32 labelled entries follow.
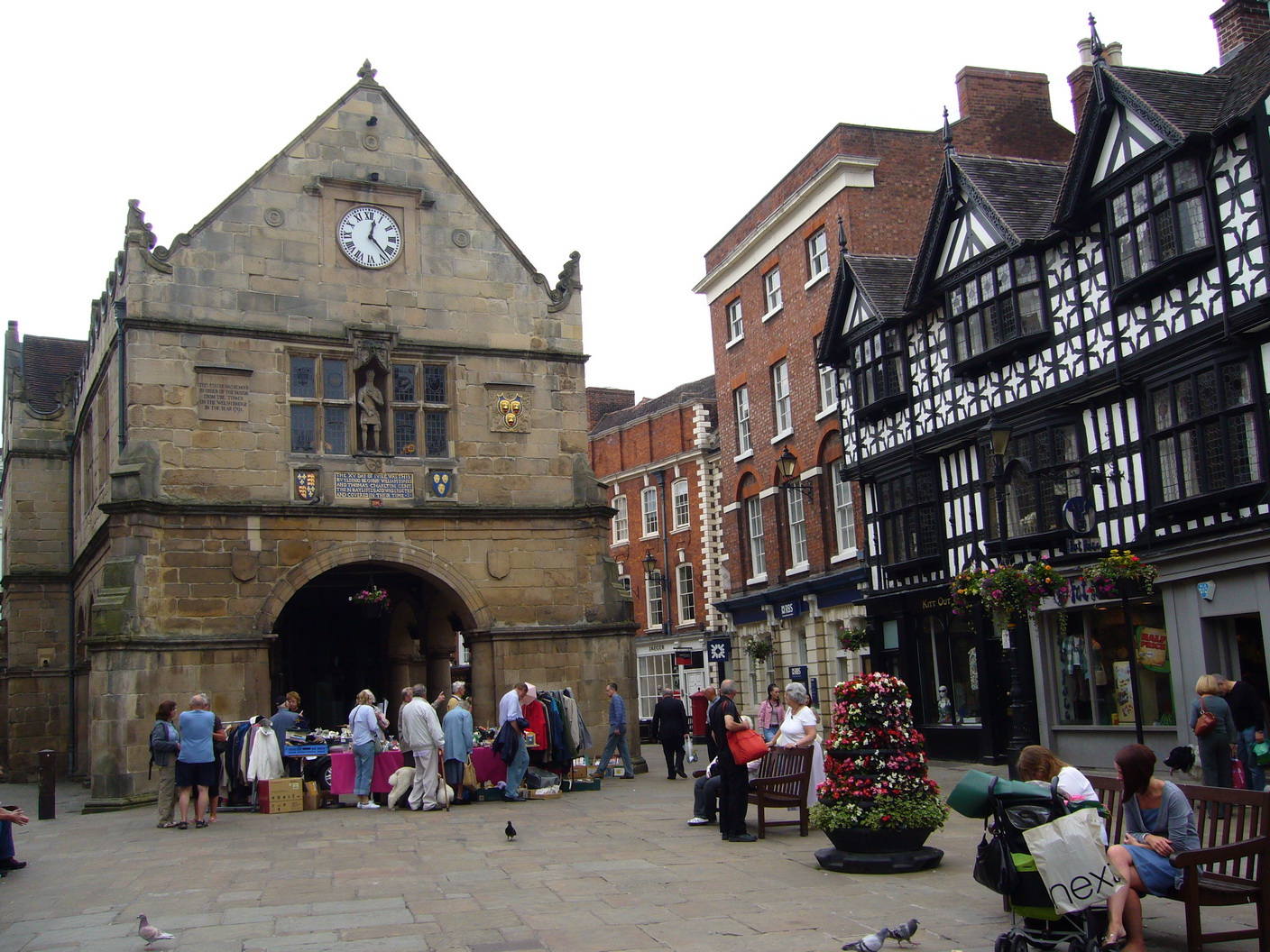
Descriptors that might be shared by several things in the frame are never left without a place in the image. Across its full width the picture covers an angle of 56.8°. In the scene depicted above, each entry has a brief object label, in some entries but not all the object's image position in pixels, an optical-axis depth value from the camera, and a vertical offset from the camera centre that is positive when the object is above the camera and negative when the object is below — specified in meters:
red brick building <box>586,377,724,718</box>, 41.34 +4.77
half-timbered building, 15.94 +3.51
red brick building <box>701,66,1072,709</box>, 27.81 +7.73
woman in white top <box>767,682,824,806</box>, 12.74 -0.95
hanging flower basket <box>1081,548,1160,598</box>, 16.59 +0.67
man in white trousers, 16.38 -1.10
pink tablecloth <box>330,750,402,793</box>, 17.42 -1.53
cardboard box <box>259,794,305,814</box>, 16.97 -1.92
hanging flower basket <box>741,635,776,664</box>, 31.44 -0.16
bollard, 17.19 -1.44
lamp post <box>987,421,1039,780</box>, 15.86 -0.75
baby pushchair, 6.57 -1.43
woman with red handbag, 12.38 -1.21
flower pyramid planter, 9.77 -1.28
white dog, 16.88 -1.67
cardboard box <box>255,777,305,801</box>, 17.00 -1.68
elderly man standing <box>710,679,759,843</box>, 12.07 -1.47
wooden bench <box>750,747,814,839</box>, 12.27 -1.50
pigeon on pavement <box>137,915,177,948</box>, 7.64 -1.63
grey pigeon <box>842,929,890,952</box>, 6.71 -1.74
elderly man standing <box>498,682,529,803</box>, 17.52 -1.25
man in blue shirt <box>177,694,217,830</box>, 15.07 -0.96
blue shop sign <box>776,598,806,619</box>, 29.66 +0.83
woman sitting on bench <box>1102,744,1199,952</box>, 6.37 -1.28
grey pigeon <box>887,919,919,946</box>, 6.94 -1.74
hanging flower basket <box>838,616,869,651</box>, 25.92 -0.01
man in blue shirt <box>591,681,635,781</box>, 20.42 -1.22
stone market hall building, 18.66 +3.98
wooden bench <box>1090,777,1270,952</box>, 6.55 -1.44
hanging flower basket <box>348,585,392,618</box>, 20.84 +1.17
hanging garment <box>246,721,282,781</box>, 17.09 -1.24
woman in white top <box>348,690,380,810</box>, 16.80 -1.05
